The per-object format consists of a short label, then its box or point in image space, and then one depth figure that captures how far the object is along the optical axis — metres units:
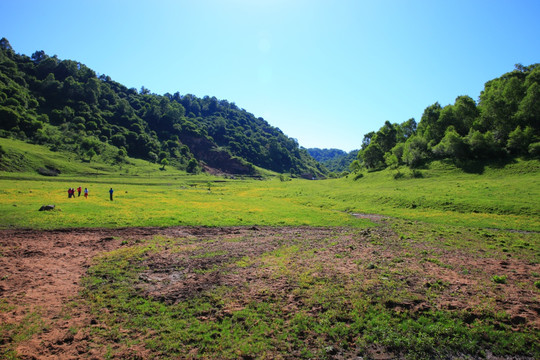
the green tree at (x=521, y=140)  57.85
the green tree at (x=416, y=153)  78.00
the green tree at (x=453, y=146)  67.81
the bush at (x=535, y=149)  54.17
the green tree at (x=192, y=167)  166.12
